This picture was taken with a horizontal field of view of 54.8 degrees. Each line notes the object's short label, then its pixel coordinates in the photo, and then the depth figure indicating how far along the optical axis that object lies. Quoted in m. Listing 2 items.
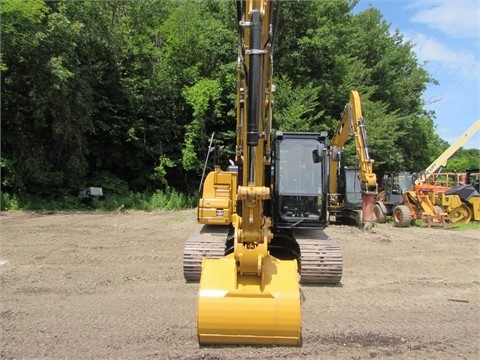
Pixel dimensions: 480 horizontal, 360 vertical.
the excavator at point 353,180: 12.38
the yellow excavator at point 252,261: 4.25
